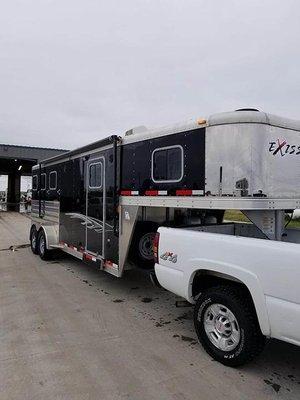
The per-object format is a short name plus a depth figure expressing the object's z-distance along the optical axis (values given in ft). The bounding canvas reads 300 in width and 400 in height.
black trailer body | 14.67
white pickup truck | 10.61
